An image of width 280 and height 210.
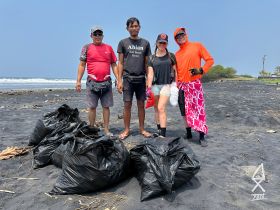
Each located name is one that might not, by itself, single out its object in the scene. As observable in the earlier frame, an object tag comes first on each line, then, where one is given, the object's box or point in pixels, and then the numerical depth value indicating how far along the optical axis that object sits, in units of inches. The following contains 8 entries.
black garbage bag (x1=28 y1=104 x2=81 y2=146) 125.5
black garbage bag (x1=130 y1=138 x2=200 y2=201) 84.9
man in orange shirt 137.2
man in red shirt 140.7
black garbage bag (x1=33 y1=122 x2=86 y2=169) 112.3
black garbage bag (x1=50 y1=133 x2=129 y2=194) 87.5
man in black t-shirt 141.7
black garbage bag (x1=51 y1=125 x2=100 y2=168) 103.6
